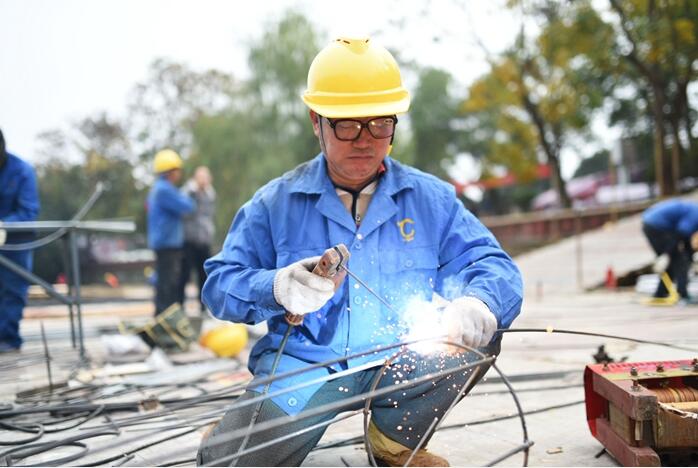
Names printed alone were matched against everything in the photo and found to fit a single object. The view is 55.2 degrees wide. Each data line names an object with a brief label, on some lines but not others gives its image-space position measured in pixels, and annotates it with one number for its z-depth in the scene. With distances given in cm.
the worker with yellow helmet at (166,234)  667
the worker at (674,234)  807
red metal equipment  211
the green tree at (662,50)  1811
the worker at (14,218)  556
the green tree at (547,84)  2062
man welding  228
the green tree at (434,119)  4541
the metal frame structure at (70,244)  495
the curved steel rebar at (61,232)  520
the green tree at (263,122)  2597
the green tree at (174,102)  2961
